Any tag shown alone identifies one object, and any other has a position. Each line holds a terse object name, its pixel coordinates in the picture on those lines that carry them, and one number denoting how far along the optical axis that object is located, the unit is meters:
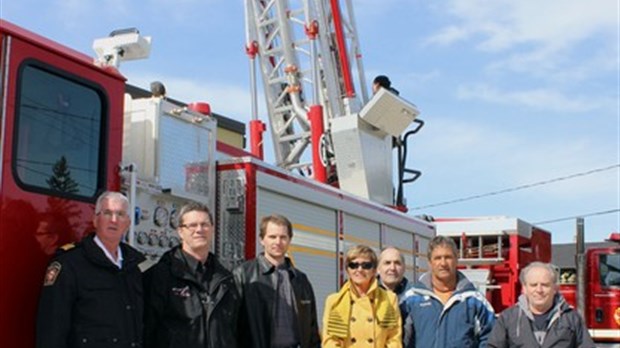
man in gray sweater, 4.68
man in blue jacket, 4.74
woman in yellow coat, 4.82
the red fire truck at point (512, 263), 13.09
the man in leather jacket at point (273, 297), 4.75
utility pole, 12.48
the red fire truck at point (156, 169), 4.42
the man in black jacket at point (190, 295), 4.40
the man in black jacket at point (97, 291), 4.12
